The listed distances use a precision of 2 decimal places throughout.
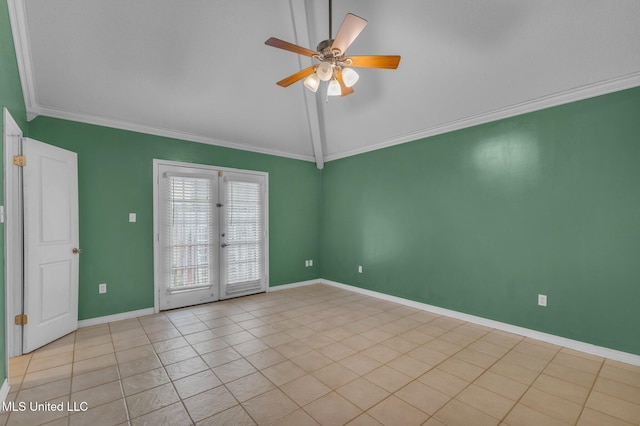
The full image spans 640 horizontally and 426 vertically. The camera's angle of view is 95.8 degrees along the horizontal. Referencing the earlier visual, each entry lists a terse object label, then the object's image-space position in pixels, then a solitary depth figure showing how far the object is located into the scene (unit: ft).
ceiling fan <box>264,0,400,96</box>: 7.07
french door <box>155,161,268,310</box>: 13.79
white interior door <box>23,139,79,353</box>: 9.50
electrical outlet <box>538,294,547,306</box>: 10.48
